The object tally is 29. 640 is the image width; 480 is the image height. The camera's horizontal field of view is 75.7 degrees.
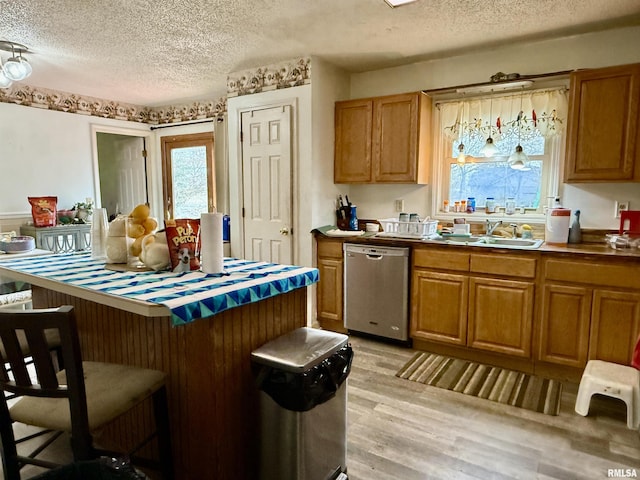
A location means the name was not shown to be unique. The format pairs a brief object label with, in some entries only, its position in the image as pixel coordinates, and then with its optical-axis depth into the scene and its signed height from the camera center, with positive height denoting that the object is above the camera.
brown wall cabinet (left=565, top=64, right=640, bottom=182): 2.83 +0.49
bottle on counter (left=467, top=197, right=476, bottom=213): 3.73 -0.09
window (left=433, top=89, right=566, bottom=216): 3.37 +0.42
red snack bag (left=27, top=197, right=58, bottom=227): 4.44 -0.17
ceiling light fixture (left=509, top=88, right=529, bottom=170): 3.46 +0.32
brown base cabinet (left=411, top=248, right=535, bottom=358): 2.92 -0.79
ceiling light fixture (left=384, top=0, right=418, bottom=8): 2.41 +1.13
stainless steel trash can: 1.52 -0.80
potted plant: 4.87 -0.19
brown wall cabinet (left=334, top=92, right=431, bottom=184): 3.63 +0.51
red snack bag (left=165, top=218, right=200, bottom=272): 1.78 -0.20
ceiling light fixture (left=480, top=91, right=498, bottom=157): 3.56 +0.42
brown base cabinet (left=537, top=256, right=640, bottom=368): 2.59 -0.76
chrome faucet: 3.50 -0.26
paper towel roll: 1.70 -0.20
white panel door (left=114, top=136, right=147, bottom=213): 5.93 +0.33
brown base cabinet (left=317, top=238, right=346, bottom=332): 3.76 -0.82
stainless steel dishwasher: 3.37 -0.80
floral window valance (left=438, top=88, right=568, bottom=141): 3.31 +0.68
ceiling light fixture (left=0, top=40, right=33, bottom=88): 3.21 +1.00
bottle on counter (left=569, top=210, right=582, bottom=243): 3.15 -0.28
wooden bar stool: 1.21 -0.69
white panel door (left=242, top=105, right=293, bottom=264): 3.93 +0.11
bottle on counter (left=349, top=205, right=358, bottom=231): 4.04 -0.24
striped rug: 2.61 -1.29
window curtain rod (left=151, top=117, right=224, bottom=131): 5.10 +0.96
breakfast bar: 1.48 -0.57
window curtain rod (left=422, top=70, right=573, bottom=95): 3.27 +0.93
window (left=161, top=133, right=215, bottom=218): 5.42 +0.28
